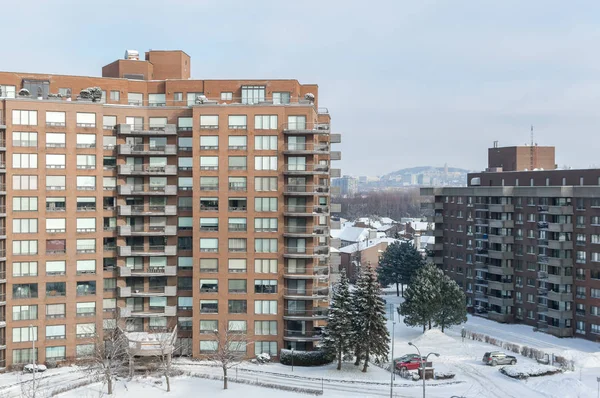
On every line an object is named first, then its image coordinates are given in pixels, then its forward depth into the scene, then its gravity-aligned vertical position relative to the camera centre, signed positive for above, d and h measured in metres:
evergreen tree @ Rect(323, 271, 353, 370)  68.88 -12.89
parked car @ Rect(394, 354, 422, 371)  70.19 -16.86
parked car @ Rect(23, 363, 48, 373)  68.75 -17.22
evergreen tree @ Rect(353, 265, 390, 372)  68.88 -12.56
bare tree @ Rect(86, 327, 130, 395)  62.34 -15.27
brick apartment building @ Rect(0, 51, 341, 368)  70.31 -2.07
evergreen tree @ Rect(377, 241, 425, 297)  124.06 -11.75
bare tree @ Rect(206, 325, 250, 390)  69.50 -15.14
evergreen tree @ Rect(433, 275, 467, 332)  90.44 -14.03
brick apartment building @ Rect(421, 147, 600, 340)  88.44 -6.15
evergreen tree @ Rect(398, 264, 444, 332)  89.88 -13.19
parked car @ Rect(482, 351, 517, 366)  74.00 -17.21
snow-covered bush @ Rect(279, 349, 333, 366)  71.81 -16.71
